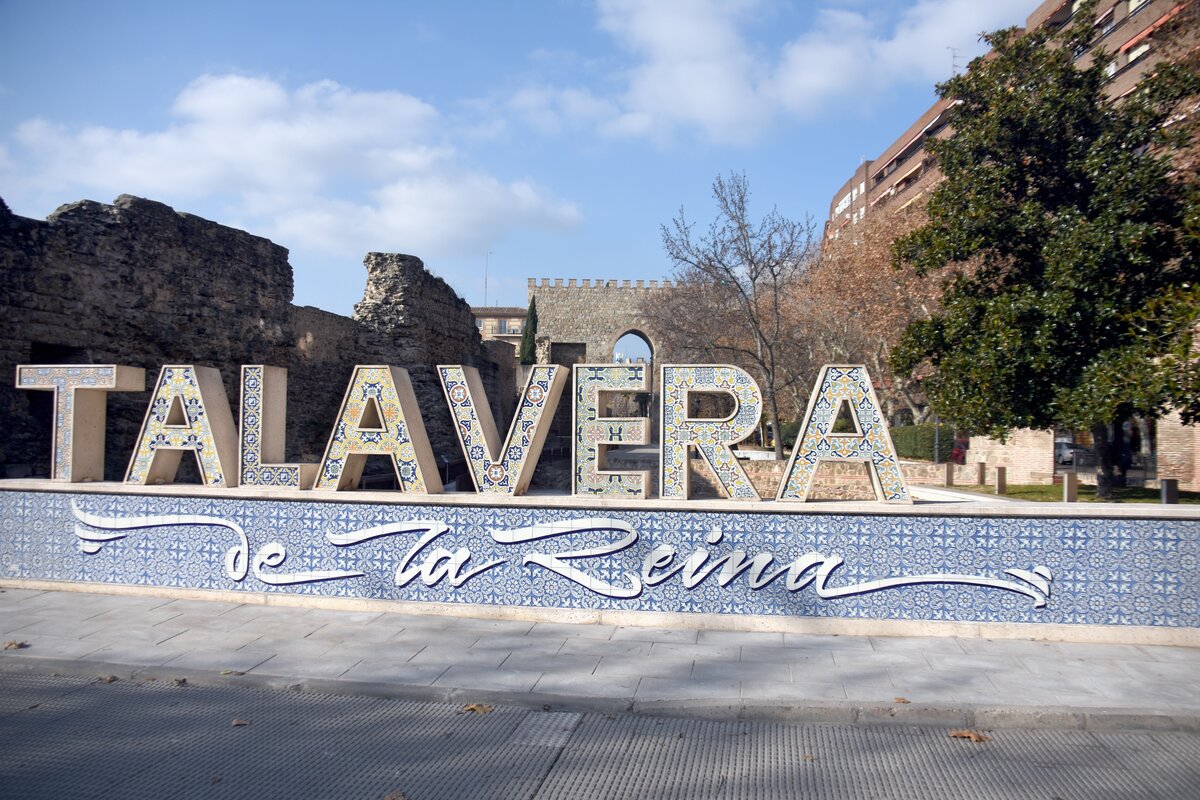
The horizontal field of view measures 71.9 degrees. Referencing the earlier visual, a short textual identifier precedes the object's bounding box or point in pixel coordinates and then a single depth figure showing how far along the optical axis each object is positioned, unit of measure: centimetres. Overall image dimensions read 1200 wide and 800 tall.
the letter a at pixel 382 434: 747
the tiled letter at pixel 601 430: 722
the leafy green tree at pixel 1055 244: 1071
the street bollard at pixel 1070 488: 1448
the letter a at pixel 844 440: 687
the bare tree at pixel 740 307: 2302
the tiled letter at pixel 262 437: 770
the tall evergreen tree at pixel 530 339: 4824
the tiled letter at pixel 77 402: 790
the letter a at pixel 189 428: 779
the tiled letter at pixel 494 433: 737
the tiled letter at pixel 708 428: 692
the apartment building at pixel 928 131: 2561
